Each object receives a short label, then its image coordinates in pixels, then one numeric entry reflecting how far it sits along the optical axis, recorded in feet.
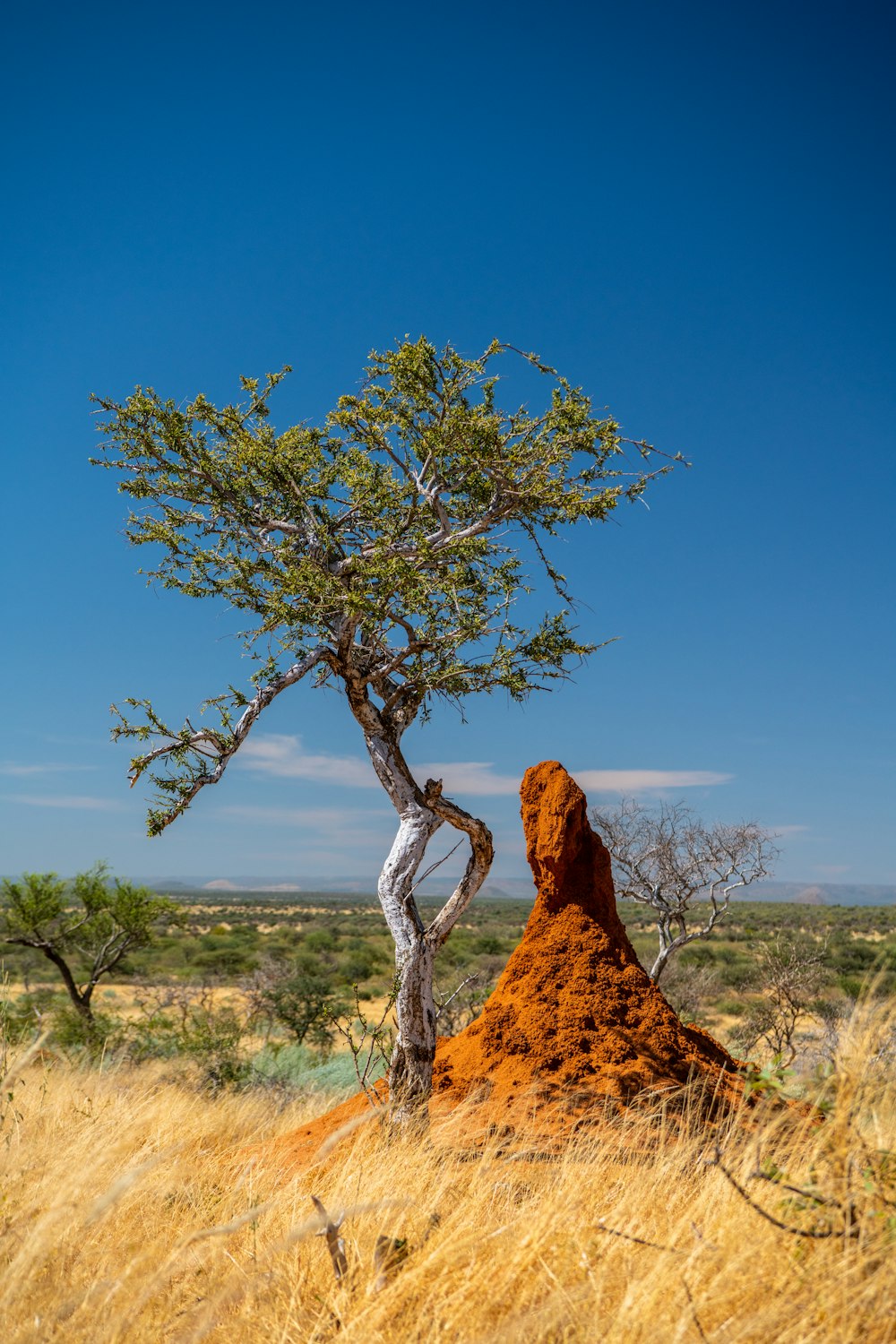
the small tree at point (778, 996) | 48.19
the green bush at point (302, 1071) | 39.75
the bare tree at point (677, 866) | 55.31
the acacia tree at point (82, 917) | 52.06
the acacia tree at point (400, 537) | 25.21
